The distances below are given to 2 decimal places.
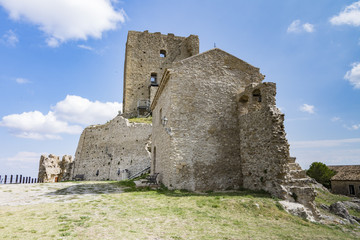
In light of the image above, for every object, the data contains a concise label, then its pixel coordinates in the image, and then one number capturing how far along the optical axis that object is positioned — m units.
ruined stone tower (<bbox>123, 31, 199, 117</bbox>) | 30.80
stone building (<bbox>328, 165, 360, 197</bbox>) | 29.62
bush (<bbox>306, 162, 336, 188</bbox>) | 34.59
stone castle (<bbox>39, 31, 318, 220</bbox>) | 9.71
